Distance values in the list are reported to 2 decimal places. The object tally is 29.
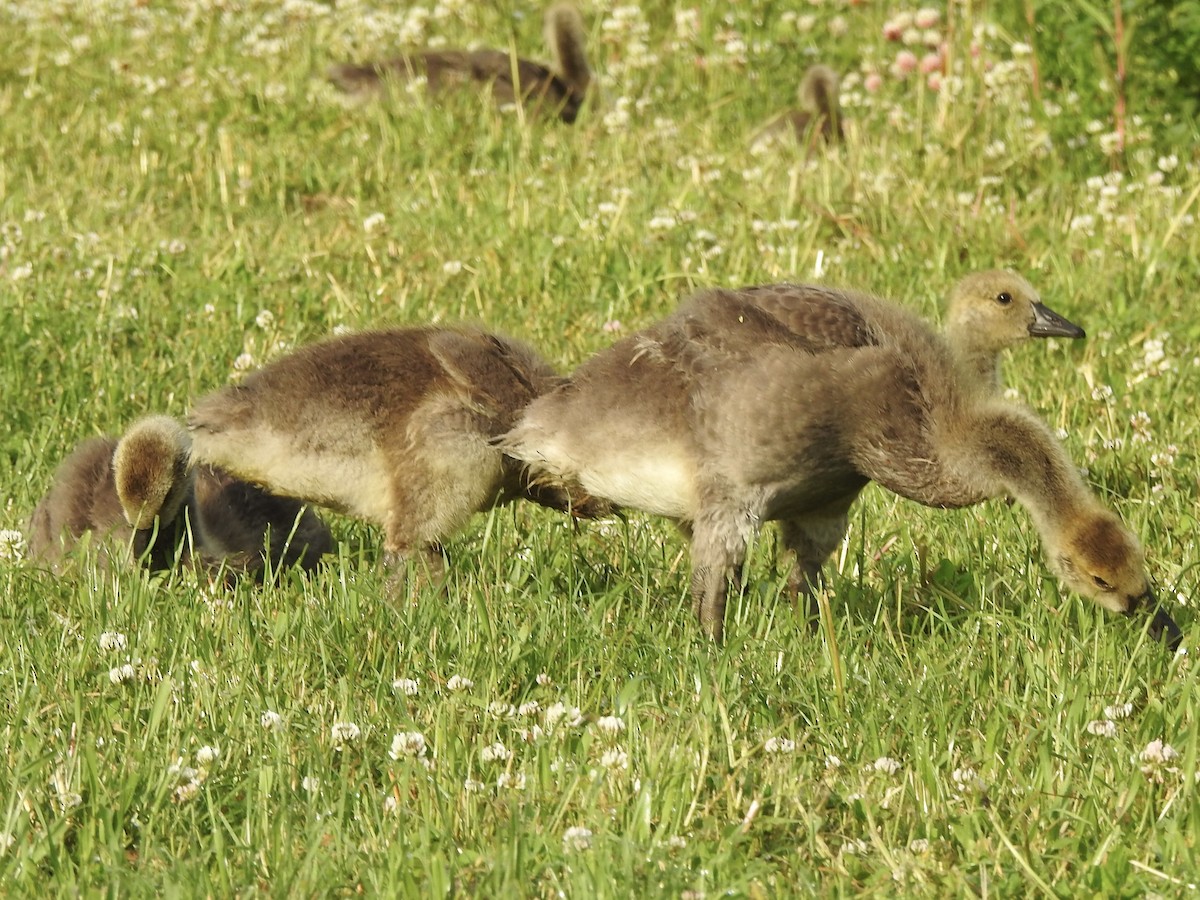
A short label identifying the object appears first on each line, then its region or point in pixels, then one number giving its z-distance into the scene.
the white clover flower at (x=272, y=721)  8.26
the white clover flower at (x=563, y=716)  8.32
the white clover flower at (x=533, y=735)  8.19
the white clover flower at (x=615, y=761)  7.78
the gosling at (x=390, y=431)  10.64
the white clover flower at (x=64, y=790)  7.47
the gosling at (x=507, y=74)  20.75
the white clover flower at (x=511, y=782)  7.74
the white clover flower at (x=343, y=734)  8.20
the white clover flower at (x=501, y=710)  8.48
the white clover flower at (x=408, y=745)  7.95
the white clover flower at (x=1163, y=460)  12.37
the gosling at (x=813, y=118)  19.86
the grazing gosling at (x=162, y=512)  11.07
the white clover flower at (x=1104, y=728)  8.19
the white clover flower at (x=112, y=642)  9.09
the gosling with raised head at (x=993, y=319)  11.66
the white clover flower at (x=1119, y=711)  8.41
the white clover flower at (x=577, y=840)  7.06
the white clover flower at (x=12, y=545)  10.99
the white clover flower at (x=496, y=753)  8.02
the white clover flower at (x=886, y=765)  7.93
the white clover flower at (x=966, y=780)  7.79
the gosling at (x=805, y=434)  9.44
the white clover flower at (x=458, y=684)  8.73
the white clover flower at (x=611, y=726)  8.12
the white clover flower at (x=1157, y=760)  7.82
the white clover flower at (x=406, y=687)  8.73
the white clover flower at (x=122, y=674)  8.64
